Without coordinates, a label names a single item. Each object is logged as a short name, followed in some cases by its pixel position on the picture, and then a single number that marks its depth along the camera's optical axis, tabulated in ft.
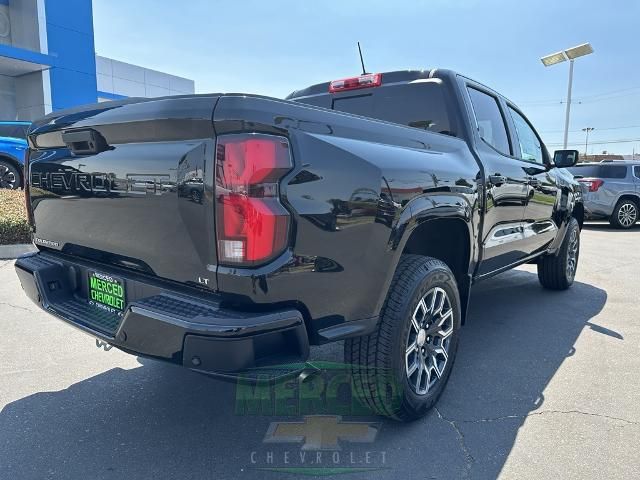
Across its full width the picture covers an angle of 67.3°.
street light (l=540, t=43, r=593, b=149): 63.46
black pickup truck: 5.87
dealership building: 54.54
